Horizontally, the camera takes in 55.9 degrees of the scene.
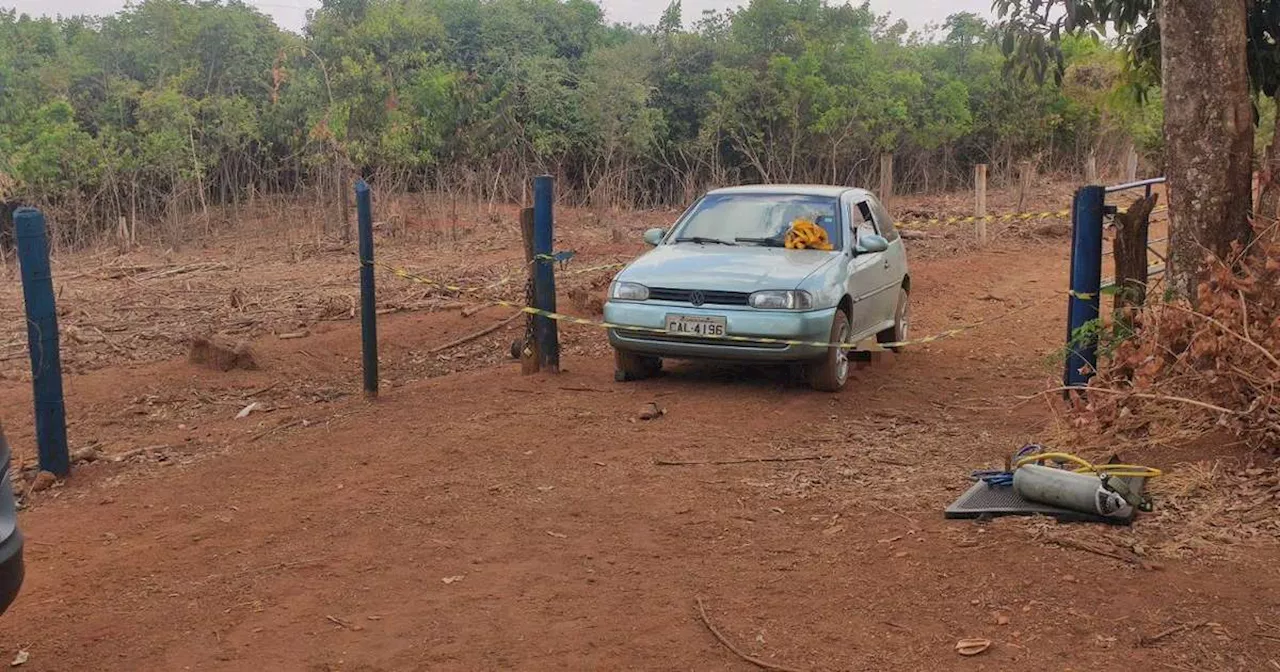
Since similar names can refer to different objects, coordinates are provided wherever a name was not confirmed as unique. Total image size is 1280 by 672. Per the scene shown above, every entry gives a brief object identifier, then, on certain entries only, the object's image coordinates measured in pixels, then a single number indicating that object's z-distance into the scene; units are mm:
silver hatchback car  8570
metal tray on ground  5359
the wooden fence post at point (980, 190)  18844
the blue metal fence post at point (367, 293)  8547
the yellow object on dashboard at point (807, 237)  9391
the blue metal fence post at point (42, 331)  6738
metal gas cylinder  5219
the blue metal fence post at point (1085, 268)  7461
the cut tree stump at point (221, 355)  10281
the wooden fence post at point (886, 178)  21547
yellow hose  5496
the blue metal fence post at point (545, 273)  9102
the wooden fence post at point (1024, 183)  23197
